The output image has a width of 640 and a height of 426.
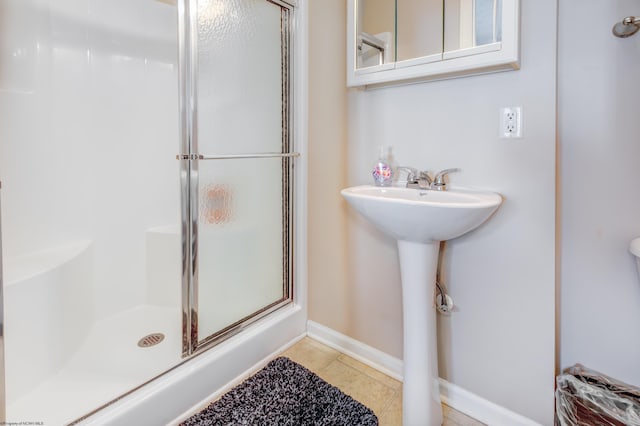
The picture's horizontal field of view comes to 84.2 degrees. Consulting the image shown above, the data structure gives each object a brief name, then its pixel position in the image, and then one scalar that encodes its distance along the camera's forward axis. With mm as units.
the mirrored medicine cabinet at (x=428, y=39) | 1266
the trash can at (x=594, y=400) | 1111
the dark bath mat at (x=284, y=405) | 1387
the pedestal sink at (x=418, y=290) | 1229
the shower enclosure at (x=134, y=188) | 1436
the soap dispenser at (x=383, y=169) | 1579
